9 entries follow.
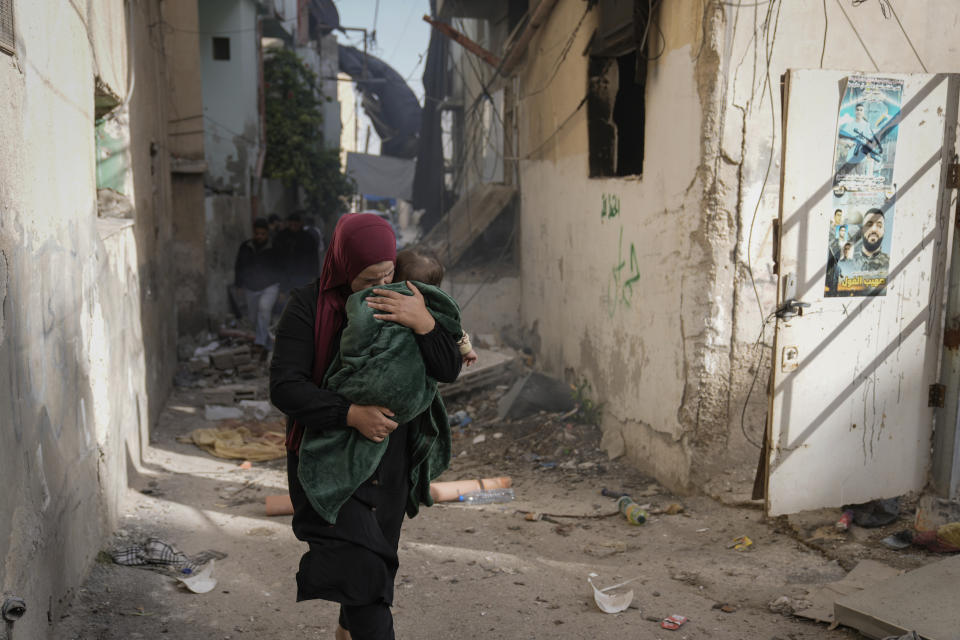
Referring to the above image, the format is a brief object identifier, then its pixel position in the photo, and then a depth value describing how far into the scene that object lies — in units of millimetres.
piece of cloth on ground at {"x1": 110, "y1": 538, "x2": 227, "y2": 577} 3826
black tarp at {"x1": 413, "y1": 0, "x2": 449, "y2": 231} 15445
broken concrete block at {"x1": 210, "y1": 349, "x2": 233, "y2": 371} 8602
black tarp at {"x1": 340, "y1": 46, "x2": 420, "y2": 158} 21875
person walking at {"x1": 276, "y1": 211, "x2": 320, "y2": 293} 9594
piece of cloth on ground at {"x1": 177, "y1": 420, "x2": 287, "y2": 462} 6168
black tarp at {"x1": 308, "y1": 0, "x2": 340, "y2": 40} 22922
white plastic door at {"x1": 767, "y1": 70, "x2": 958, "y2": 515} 3988
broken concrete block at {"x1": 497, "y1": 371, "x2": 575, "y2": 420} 6773
